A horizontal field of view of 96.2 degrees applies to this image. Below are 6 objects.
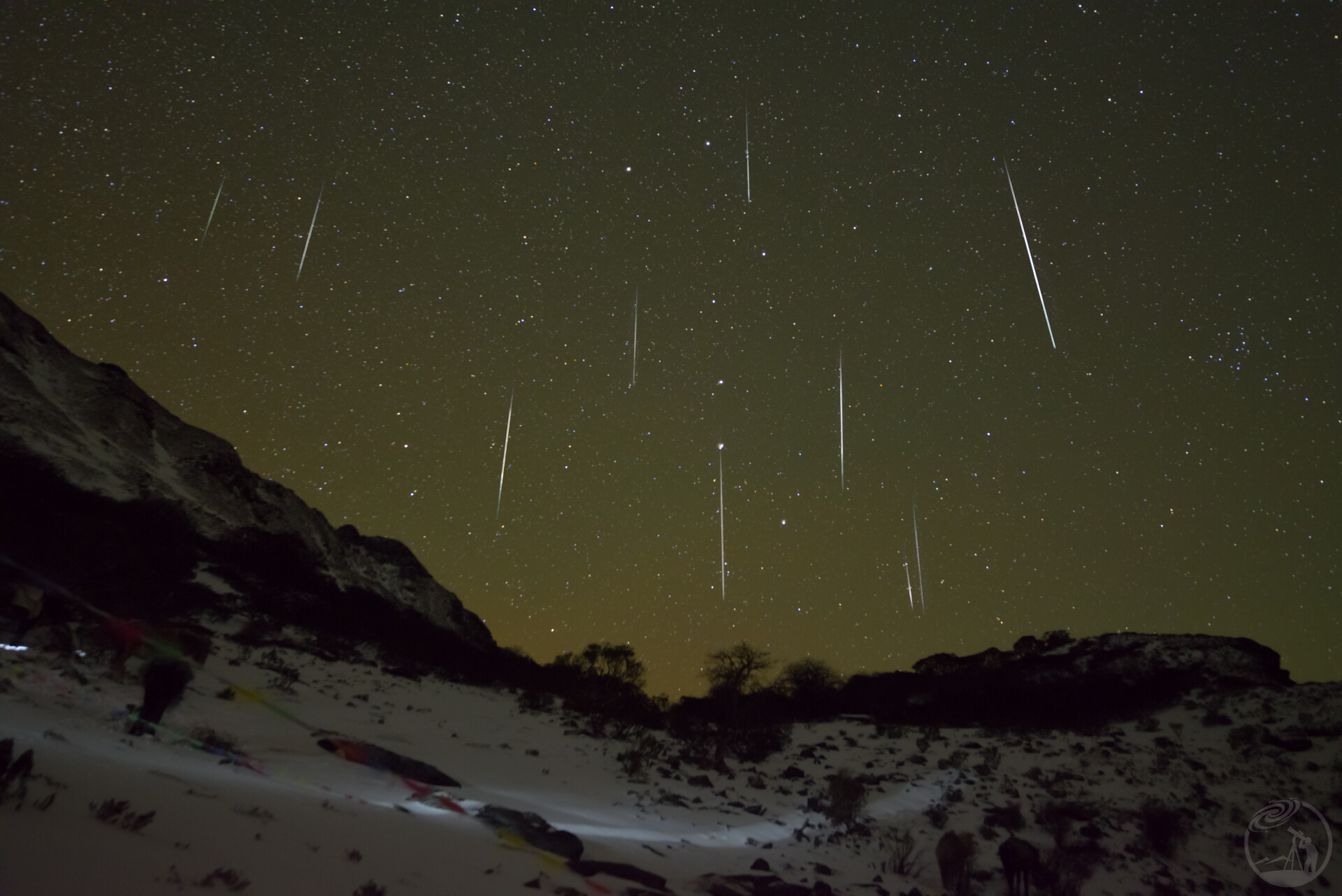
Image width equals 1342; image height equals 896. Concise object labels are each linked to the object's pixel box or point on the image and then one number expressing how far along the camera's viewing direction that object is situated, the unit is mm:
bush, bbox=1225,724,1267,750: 17375
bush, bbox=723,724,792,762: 19438
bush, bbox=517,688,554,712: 23797
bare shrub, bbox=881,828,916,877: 9820
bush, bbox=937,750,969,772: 16969
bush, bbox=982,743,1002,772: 16609
